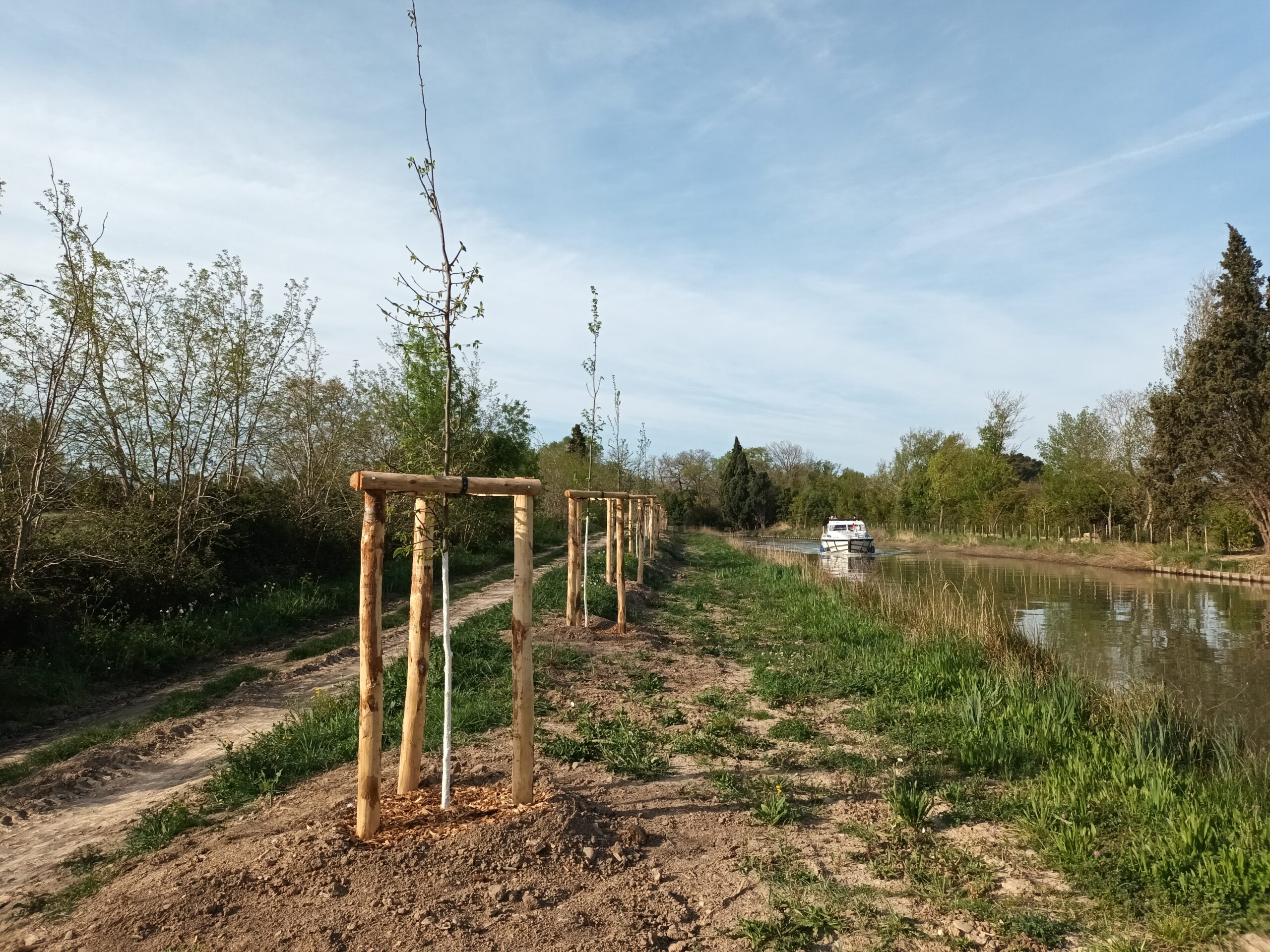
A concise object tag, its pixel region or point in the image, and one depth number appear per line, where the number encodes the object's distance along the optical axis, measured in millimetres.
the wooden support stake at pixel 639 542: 16453
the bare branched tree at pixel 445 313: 4281
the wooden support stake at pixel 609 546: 13195
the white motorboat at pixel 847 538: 39375
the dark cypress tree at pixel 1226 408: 27891
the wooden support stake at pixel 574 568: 10766
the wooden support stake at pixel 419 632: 4305
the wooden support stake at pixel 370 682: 3910
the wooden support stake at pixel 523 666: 4258
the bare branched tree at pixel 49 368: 9156
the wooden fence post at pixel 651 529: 23453
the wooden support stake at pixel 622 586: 10523
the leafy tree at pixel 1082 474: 39812
